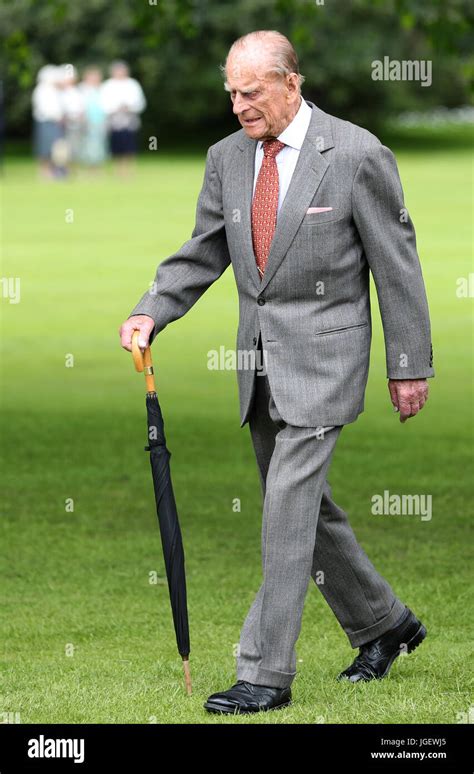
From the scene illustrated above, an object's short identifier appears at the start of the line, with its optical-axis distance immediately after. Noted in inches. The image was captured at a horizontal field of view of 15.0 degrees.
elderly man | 221.3
